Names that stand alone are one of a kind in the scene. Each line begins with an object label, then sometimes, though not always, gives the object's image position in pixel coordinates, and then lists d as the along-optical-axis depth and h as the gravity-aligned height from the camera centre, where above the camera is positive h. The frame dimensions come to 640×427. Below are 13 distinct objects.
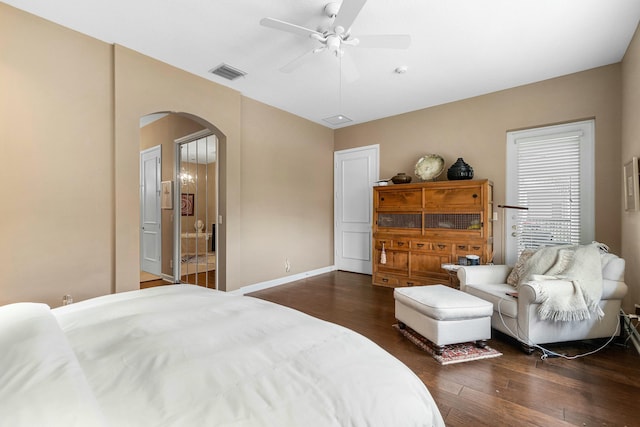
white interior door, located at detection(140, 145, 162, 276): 5.09 +0.02
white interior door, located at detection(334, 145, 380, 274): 5.45 +0.15
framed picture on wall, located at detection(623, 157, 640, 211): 2.54 +0.26
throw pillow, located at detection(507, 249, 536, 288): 2.96 -0.57
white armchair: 2.44 -0.87
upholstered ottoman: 2.43 -0.87
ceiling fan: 2.17 +1.40
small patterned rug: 2.35 -1.14
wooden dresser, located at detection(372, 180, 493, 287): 3.82 -0.22
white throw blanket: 2.36 -0.56
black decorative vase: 4.03 +0.58
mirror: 4.36 +0.11
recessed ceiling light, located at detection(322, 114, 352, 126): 5.16 +1.68
